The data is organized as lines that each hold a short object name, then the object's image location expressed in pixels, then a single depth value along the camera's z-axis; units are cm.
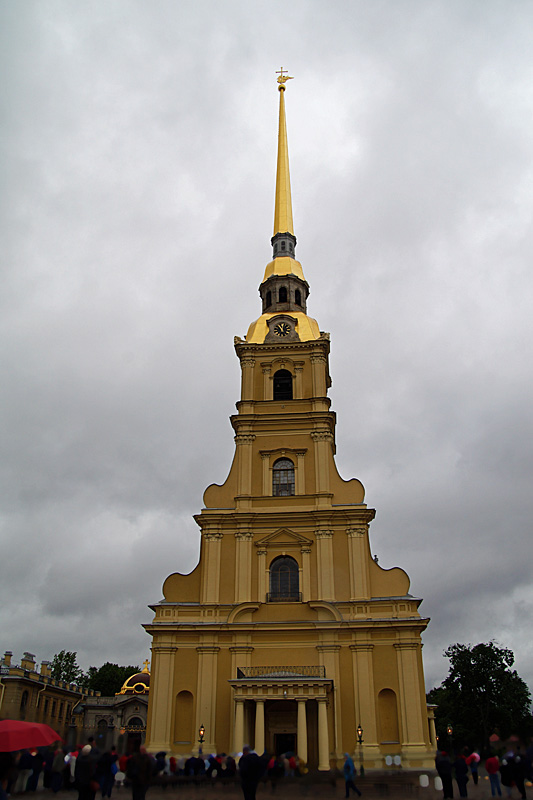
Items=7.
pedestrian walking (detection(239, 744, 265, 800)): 1339
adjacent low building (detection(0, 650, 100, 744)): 4600
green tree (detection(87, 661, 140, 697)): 8594
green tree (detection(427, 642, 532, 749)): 5853
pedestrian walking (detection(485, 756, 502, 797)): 1565
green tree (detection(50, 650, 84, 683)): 7912
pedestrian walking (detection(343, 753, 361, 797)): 1867
